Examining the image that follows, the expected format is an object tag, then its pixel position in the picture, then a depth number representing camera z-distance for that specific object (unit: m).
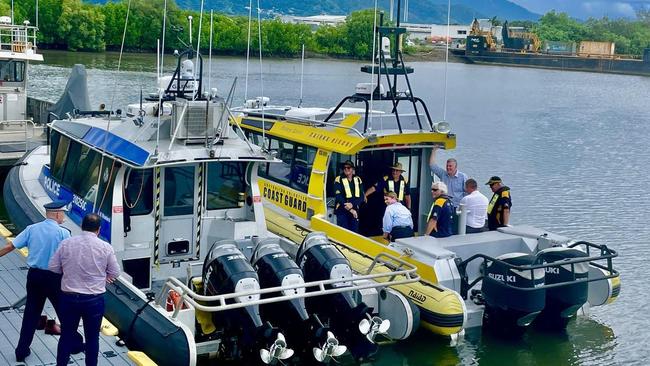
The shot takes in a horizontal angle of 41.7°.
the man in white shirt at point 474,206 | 11.91
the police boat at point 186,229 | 8.66
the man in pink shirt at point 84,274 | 6.99
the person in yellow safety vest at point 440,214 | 11.33
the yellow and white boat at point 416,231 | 10.30
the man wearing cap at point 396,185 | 12.39
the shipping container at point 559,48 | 131.04
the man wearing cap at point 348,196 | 12.24
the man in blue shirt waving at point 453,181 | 12.78
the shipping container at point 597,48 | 128.62
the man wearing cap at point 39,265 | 7.36
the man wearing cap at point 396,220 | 11.56
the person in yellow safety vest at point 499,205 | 12.22
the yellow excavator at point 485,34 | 124.00
